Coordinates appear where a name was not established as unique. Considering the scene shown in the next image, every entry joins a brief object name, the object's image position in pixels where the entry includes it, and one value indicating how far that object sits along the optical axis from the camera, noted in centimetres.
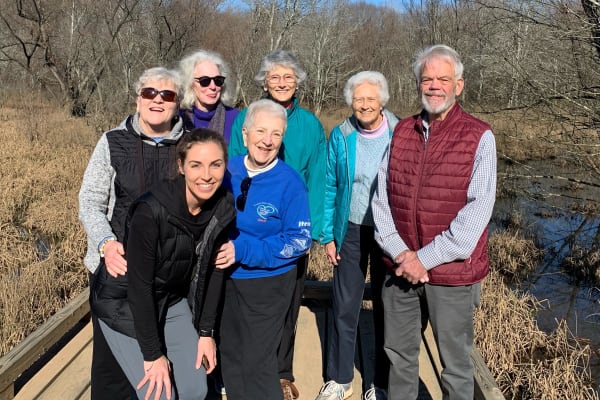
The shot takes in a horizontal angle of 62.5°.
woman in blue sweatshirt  253
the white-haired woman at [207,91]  311
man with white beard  234
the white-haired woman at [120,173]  239
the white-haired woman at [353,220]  295
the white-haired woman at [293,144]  308
